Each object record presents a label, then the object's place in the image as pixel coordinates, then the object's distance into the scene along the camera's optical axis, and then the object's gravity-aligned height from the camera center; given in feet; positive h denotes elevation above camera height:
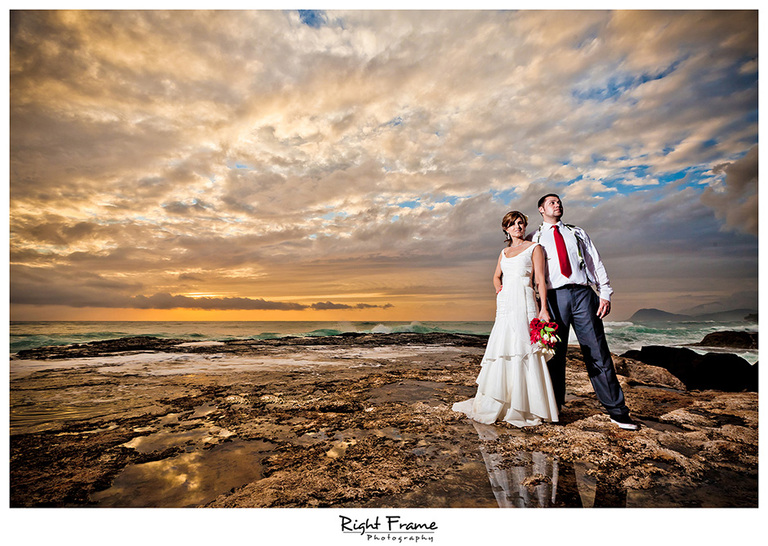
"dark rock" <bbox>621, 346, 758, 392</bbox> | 14.67 -4.62
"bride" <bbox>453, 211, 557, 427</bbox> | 9.33 -2.24
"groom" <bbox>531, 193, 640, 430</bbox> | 9.41 -0.73
